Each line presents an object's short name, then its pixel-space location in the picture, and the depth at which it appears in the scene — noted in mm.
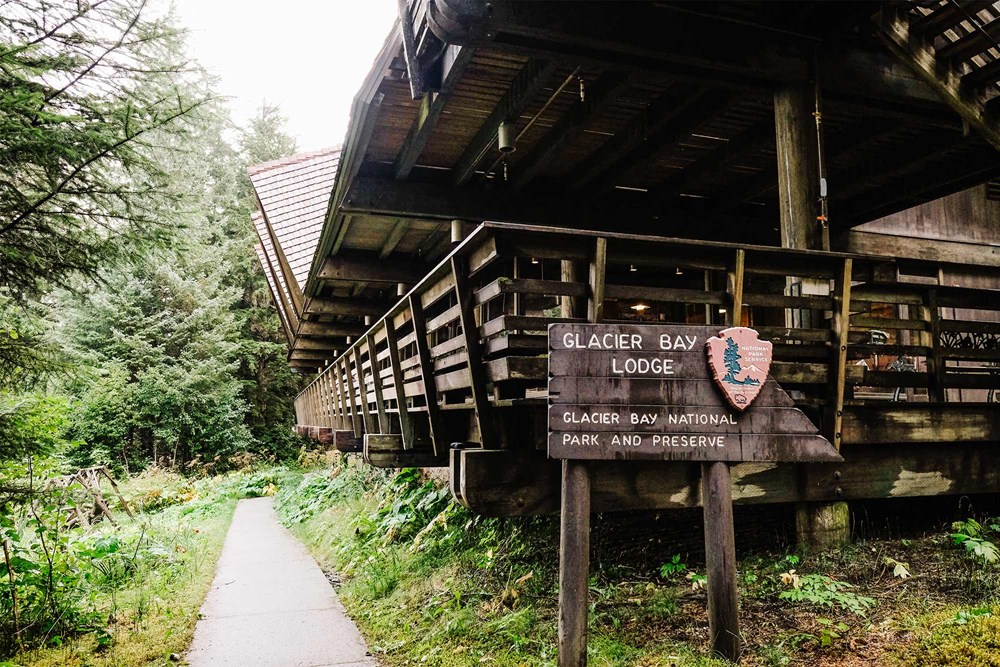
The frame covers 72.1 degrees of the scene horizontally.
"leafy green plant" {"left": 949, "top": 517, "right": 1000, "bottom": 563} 4688
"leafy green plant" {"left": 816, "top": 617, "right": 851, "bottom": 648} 4016
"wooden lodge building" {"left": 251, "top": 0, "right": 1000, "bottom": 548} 4527
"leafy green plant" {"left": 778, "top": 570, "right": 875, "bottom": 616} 4406
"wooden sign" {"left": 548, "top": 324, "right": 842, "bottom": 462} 3605
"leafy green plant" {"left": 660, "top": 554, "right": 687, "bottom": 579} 5567
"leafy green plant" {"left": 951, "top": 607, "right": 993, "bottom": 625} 3869
